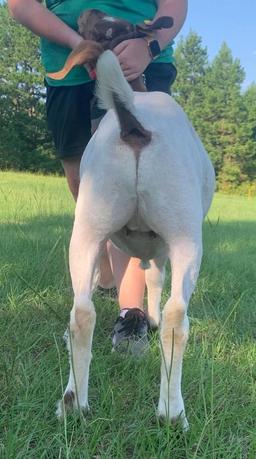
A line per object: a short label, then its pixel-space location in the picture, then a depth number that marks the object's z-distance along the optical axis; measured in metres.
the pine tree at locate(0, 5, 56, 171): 32.34
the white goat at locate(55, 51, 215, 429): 1.68
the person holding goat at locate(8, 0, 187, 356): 2.36
